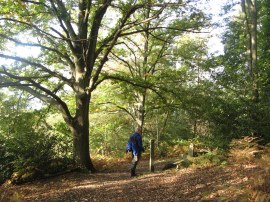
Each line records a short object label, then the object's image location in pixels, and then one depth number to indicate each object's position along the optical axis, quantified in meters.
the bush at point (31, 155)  10.44
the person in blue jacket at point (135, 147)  10.70
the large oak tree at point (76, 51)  11.58
